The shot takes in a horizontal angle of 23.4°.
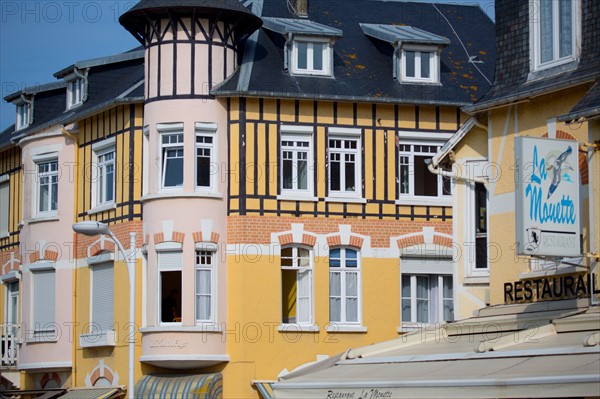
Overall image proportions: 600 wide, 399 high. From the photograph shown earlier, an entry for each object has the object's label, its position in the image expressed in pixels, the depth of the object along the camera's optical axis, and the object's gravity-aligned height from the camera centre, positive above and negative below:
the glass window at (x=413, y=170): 35.56 +2.74
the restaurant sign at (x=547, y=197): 20.50 +1.20
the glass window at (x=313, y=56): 35.44 +5.54
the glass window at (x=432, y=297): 35.31 -0.37
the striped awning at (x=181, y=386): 33.41 -2.40
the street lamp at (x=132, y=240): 27.67 +0.83
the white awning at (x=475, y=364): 17.98 -1.16
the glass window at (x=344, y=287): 34.53 -0.12
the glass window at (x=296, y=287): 34.31 -0.11
